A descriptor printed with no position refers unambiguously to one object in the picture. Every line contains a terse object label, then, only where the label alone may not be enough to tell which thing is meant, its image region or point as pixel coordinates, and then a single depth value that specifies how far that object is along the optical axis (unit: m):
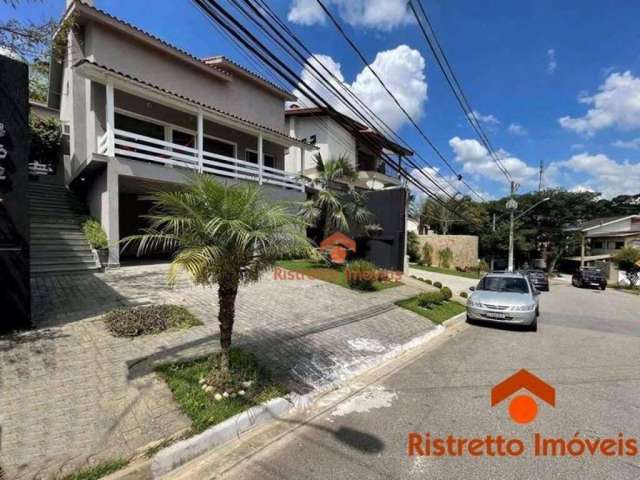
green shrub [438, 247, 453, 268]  28.98
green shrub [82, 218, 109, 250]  9.79
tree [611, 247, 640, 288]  28.73
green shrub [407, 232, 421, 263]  29.80
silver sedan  8.69
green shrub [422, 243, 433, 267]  29.91
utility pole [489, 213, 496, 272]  36.89
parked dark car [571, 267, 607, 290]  26.90
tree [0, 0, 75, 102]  4.29
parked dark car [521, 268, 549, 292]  22.55
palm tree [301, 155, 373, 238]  13.98
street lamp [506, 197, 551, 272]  26.52
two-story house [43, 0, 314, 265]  10.24
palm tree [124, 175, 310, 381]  3.59
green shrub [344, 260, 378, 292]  11.45
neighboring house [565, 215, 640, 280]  39.47
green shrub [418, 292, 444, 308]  10.62
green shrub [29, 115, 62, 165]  16.33
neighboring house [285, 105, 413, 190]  23.45
